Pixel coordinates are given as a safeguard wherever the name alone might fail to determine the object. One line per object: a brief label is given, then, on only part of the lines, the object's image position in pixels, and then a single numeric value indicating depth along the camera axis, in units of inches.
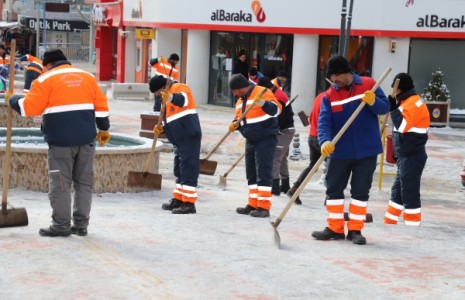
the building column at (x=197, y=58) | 1155.9
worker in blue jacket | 339.0
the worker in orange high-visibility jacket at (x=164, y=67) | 785.6
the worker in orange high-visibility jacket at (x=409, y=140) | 422.3
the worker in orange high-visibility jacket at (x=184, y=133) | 418.6
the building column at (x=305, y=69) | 1056.2
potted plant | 983.0
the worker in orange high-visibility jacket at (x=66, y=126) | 324.2
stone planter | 981.2
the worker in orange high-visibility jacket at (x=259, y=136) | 423.5
